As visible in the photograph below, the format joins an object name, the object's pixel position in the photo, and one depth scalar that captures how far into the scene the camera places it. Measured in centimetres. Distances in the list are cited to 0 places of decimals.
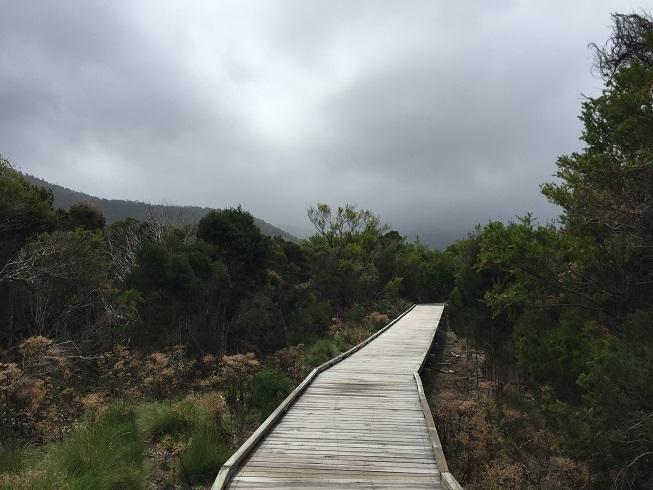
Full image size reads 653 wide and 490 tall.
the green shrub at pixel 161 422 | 672
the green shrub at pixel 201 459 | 559
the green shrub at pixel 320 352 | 1400
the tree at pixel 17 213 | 1174
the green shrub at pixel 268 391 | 858
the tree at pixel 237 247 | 1942
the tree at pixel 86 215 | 2263
